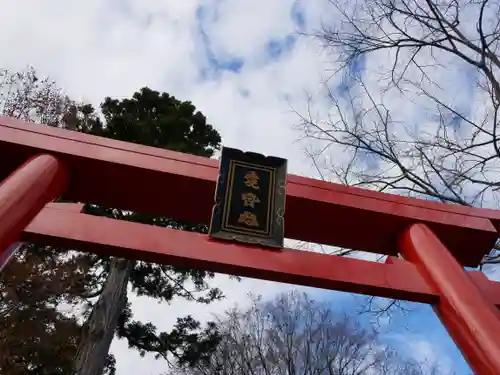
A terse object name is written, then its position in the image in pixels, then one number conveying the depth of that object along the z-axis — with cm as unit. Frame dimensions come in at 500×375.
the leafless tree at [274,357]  937
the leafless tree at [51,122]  940
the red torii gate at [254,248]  254
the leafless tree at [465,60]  552
